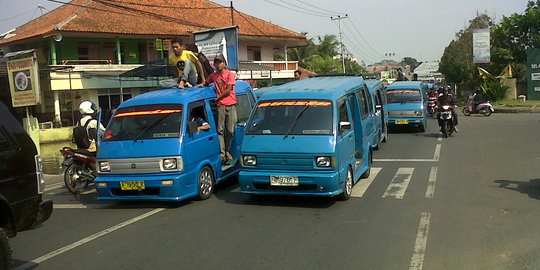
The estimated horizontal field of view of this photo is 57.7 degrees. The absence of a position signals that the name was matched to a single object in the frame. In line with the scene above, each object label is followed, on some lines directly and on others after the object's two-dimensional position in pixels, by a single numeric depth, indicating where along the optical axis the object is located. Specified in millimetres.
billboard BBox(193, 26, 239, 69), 18359
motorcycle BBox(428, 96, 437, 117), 26694
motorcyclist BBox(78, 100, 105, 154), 9491
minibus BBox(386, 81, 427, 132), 18469
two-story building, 29594
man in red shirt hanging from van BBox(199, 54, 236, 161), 9508
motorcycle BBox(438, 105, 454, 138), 16891
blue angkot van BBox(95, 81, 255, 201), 7742
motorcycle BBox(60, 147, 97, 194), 9406
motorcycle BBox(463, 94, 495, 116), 27172
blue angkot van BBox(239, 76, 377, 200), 7469
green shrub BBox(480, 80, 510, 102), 33969
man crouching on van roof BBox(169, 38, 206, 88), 10023
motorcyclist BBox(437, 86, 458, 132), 16922
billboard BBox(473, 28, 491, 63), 35719
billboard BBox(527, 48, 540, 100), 33625
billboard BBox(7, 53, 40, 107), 13453
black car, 4543
